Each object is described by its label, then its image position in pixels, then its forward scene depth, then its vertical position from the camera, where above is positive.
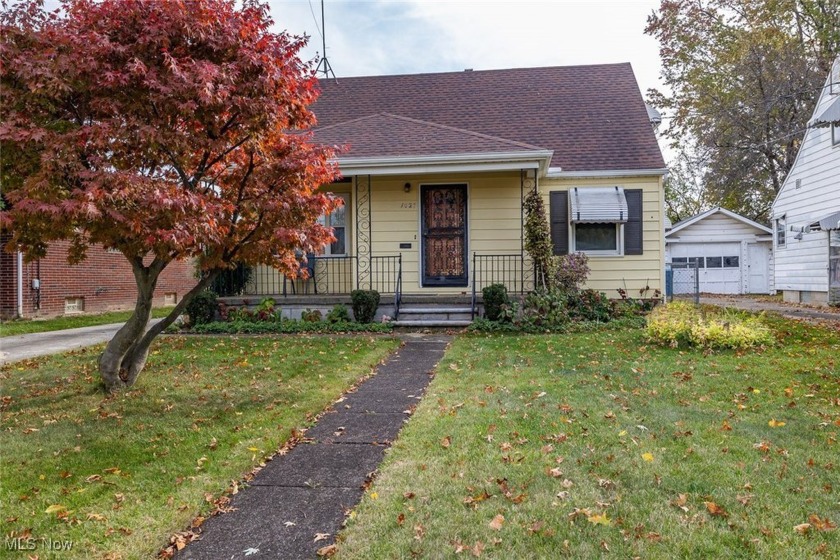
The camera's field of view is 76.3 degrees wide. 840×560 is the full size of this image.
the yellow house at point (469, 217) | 10.55 +1.33
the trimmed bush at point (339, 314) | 9.77 -0.53
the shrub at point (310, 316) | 9.93 -0.57
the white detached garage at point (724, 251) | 20.75 +1.14
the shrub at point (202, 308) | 9.83 -0.39
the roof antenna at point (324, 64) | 14.25 +5.95
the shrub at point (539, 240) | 9.77 +0.78
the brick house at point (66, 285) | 11.32 +0.10
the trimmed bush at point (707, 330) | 6.99 -0.68
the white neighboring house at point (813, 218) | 13.28 +1.66
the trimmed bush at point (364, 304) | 9.55 -0.34
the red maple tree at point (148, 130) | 4.07 +1.34
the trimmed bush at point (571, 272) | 10.20 +0.19
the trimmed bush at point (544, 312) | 9.09 -0.51
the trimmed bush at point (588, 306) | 9.98 -0.46
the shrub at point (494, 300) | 9.41 -0.30
